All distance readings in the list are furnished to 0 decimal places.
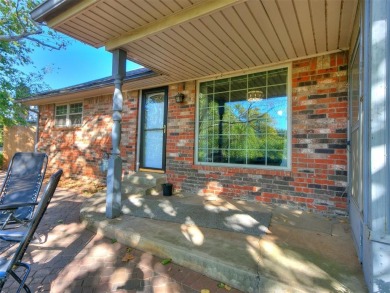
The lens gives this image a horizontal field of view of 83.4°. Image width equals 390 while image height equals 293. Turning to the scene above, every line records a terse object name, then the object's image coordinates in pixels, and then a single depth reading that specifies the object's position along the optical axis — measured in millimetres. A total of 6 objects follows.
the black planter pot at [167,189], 4535
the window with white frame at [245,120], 3895
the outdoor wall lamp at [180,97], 4867
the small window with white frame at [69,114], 7109
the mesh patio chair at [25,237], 1561
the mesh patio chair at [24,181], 2670
